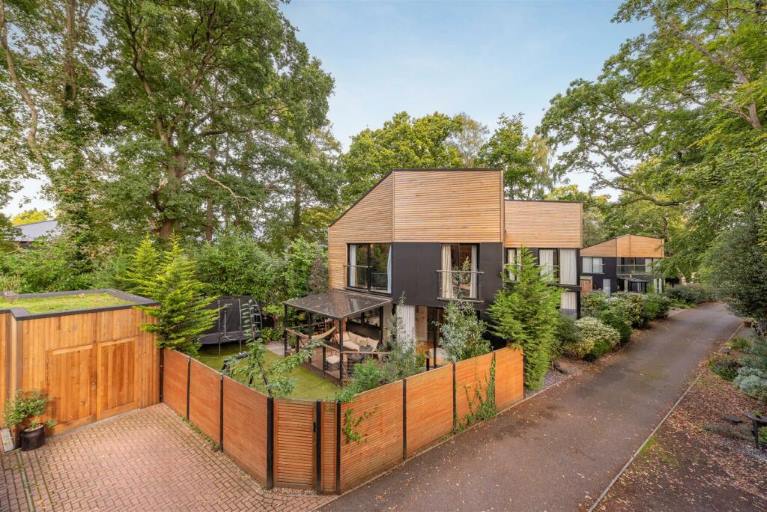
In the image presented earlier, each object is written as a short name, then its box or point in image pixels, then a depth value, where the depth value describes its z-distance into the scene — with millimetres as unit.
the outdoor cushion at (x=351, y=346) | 9647
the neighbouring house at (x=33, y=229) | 18561
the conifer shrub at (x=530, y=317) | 7723
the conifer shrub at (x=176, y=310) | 7074
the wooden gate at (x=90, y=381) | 6031
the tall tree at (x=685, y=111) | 8203
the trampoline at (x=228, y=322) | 10859
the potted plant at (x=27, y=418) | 5426
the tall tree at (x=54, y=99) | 11953
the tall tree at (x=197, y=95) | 12547
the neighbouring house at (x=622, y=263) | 24281
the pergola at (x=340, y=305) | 8806
